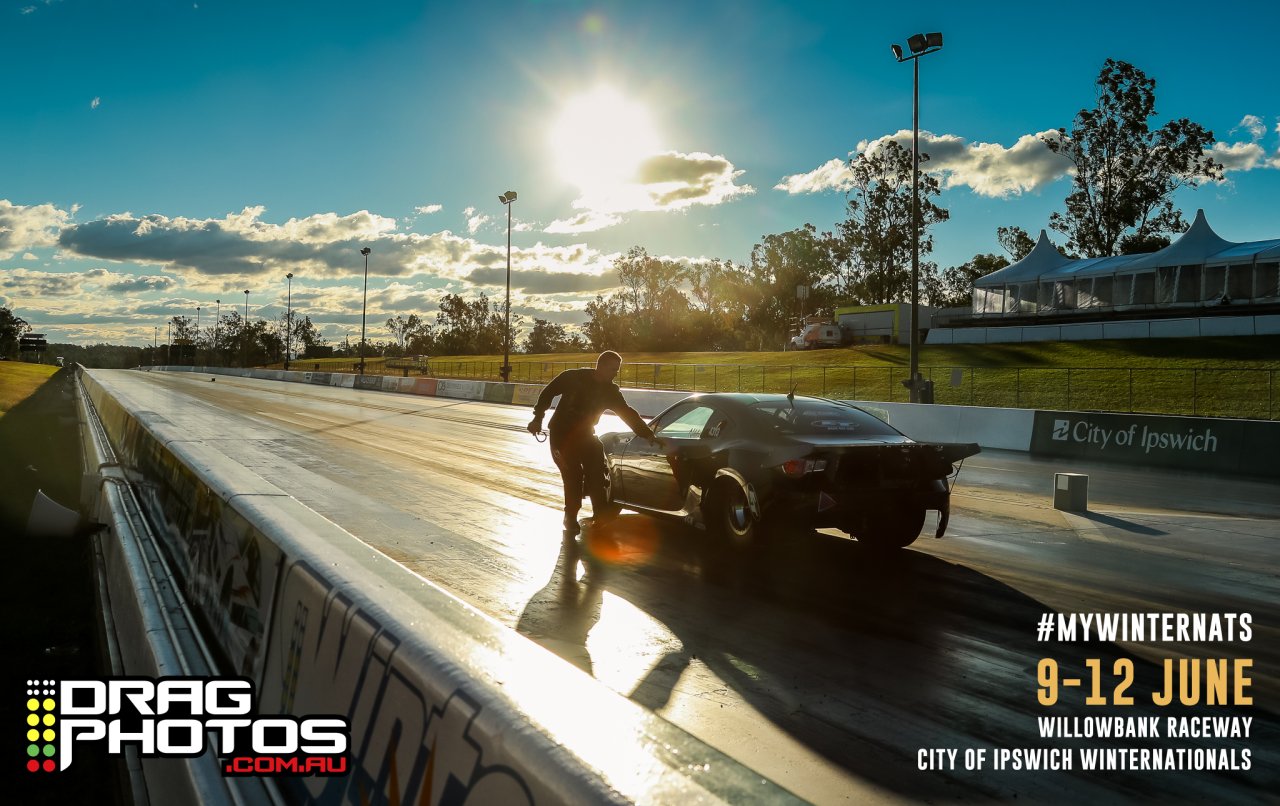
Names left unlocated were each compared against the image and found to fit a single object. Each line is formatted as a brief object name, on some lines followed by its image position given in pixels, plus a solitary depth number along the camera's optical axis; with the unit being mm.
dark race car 7234
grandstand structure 47219
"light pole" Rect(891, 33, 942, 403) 25156
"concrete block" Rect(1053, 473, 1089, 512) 11586
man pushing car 8914
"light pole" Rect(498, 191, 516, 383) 47200
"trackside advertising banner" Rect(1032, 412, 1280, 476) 16422
